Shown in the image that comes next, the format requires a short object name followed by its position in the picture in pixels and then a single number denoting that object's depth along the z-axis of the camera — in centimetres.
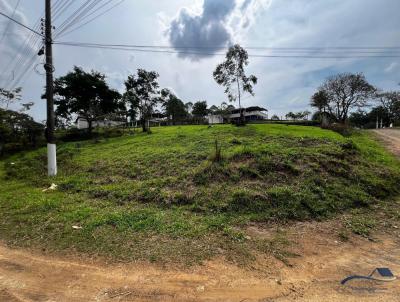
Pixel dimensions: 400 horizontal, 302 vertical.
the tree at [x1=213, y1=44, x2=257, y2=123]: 2397
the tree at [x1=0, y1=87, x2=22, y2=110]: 2521
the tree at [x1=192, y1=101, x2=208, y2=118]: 6028
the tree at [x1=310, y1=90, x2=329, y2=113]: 4469
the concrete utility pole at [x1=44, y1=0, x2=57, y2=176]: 1145
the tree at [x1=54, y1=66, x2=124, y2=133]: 2702
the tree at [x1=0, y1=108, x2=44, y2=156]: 2209
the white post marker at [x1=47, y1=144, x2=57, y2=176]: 1136
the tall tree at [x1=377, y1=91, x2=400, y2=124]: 5026
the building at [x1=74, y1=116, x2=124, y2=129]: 3069
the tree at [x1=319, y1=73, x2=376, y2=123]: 4203
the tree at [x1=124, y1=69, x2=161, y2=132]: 2728
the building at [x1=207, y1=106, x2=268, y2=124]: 5426
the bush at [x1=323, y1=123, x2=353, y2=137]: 2180
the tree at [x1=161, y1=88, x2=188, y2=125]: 5598
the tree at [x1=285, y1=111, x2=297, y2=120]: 5958
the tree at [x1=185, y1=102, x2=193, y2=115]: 6224
